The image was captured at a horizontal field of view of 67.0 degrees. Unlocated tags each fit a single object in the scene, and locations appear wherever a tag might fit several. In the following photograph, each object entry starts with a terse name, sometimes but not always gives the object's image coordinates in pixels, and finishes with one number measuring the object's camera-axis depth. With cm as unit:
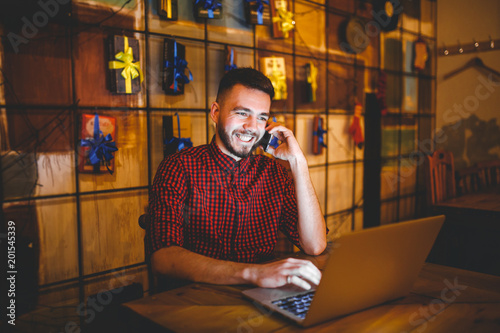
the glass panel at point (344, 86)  355
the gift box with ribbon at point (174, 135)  229
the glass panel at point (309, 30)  319
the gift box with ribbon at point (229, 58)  251
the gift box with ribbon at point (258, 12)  266
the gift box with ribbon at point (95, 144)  198
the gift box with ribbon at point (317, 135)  330
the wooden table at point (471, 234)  239
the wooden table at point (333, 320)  84
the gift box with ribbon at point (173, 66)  225
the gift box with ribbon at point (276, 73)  280
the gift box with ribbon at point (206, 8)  234
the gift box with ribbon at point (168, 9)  221
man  151
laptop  81
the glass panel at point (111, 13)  197
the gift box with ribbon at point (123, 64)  202
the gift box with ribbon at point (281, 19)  282
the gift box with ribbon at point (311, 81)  311
